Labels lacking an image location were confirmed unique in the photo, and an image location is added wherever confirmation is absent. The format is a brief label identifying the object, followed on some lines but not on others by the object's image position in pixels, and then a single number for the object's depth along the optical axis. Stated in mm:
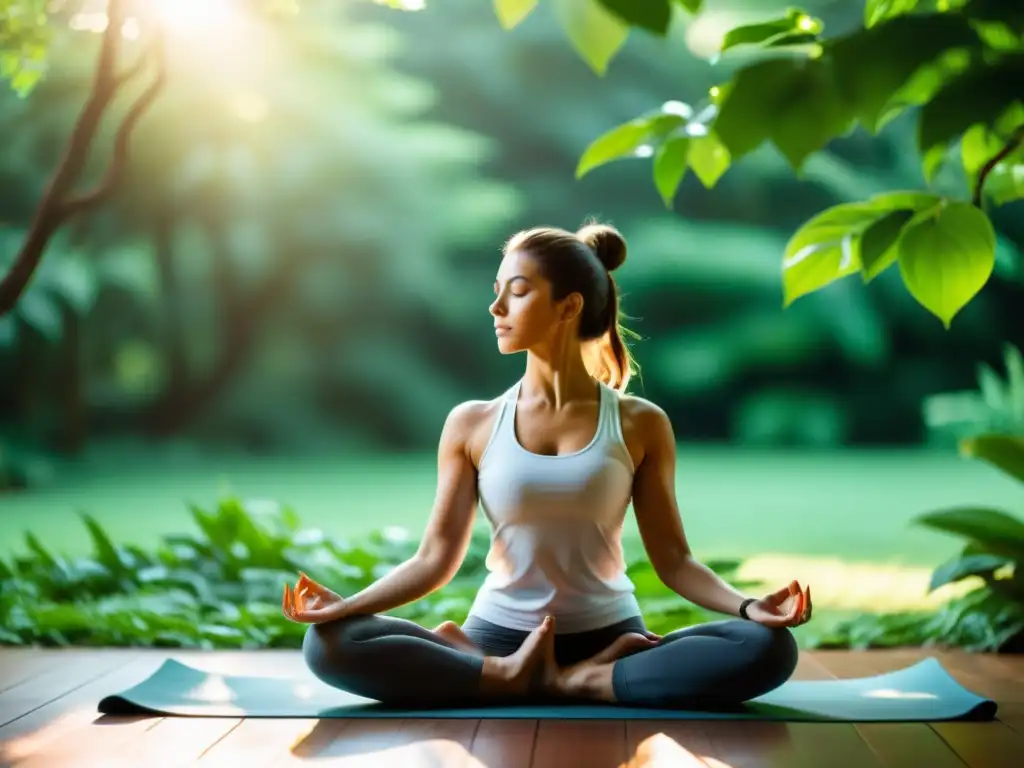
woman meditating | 3587
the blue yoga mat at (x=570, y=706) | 3569
